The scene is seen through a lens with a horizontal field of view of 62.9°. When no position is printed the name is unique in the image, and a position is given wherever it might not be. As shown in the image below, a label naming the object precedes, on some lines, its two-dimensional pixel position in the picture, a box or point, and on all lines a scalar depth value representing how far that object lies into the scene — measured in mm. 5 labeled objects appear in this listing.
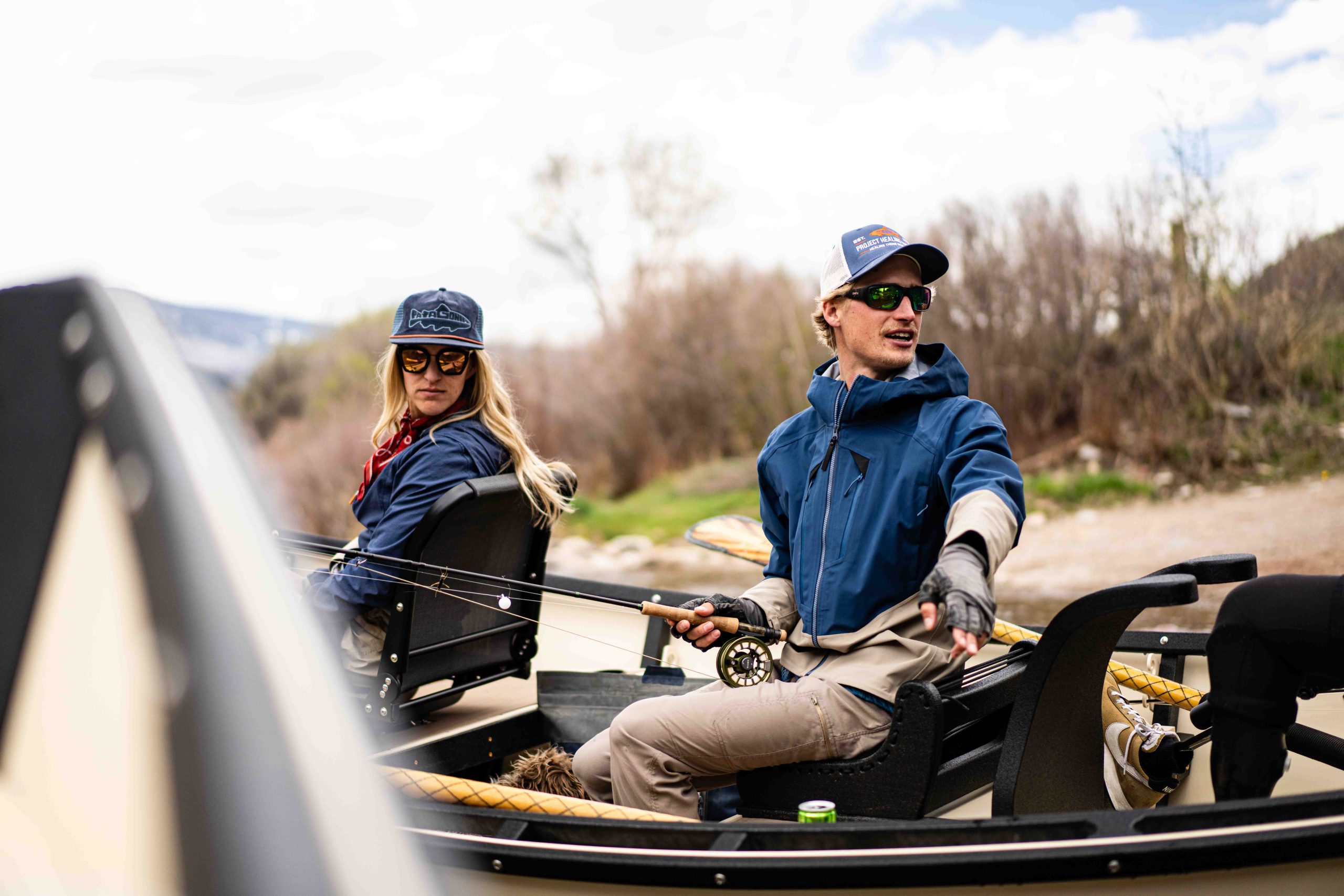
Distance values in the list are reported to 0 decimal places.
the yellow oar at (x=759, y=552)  3158
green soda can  2326
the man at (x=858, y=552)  2553
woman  3287
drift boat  759
